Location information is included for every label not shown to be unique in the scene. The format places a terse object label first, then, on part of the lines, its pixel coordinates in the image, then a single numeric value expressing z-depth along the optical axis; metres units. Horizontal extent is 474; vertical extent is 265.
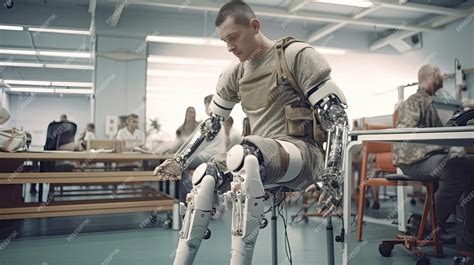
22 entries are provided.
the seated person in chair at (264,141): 1.11
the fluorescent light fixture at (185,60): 8.40
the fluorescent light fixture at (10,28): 6.69
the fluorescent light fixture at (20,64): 5.96
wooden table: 2.81
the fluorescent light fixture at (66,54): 7.71
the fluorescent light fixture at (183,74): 9.29
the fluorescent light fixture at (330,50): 8.28
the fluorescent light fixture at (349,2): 6.38
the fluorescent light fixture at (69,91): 9.33
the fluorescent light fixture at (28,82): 6.10
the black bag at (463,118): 1.96
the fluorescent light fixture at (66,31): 7.21
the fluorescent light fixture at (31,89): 6.13
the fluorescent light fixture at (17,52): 6.46
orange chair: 2.28
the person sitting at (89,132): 6.62
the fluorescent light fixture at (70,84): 9.14
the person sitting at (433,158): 2.43
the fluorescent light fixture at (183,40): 7.50
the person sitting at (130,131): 5.69
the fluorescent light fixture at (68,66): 8.29
